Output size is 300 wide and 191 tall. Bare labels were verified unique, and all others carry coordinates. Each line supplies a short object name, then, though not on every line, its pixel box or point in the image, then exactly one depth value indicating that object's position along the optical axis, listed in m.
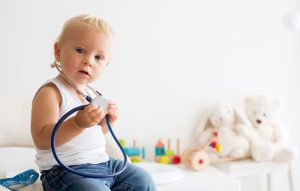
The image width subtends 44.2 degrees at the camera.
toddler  0.80
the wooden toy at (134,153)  1.69
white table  1.78
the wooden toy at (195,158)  1.64
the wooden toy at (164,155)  1.76
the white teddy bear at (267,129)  1.83
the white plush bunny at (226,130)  1.82
